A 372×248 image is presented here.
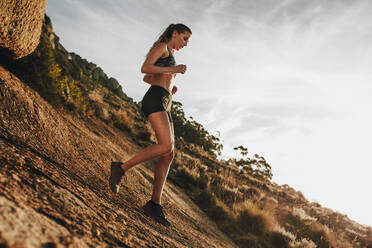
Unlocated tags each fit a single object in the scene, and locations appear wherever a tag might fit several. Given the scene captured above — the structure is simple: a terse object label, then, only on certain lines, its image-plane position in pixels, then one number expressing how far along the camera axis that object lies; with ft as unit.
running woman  6.58
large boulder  8.22
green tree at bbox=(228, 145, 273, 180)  66.44
